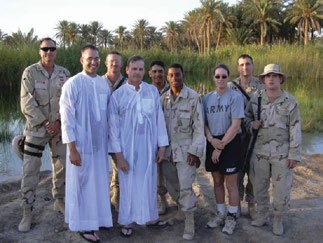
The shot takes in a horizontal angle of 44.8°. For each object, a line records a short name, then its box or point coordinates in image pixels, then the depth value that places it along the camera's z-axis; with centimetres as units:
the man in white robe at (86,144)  427
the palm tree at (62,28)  6688
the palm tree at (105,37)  7112
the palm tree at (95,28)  6844
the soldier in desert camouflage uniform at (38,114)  478
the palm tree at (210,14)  5209
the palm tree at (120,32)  7031
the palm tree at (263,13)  4775
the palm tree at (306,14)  4572
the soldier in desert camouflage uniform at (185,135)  464
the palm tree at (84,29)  6894
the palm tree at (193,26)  5894
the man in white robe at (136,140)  451
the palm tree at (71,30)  6670
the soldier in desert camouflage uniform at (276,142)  463
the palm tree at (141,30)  6894
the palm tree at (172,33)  6844
